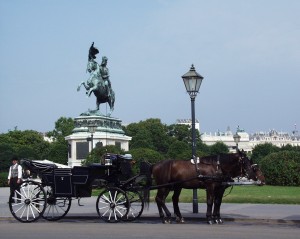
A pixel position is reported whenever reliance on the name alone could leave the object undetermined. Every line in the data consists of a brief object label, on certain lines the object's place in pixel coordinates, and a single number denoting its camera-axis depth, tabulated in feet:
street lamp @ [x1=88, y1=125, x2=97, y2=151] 135.44
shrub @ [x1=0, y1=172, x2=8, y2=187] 155.65
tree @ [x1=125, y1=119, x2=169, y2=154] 355.62
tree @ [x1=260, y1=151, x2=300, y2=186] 118.93
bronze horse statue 177.06
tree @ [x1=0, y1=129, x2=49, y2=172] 324.80
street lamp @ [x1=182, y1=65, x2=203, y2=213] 63.02
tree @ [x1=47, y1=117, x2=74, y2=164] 241.57
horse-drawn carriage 52.29
